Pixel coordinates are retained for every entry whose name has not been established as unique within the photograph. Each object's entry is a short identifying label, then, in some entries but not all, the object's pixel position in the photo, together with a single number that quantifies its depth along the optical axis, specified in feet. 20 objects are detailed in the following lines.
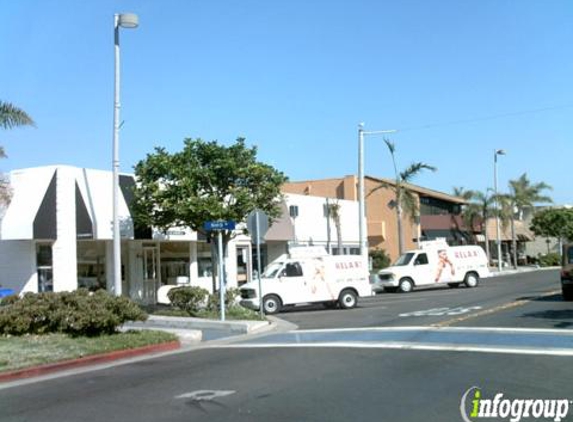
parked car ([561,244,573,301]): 70.33
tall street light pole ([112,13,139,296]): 61.00
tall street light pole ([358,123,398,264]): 107.45
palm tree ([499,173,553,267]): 193.67
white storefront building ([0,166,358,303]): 71.61
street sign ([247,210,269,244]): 61.57
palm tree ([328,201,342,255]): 126.41
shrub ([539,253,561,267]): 210.79
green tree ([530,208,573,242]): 218.18
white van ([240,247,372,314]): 74.59
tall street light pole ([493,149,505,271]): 169.09
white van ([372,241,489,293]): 106.32
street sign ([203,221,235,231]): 61.52
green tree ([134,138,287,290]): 69.82
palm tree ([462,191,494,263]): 184.01
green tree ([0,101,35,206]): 58.85
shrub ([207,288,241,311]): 68.09
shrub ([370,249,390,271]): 156.35
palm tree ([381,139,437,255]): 128.57
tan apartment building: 173.78
